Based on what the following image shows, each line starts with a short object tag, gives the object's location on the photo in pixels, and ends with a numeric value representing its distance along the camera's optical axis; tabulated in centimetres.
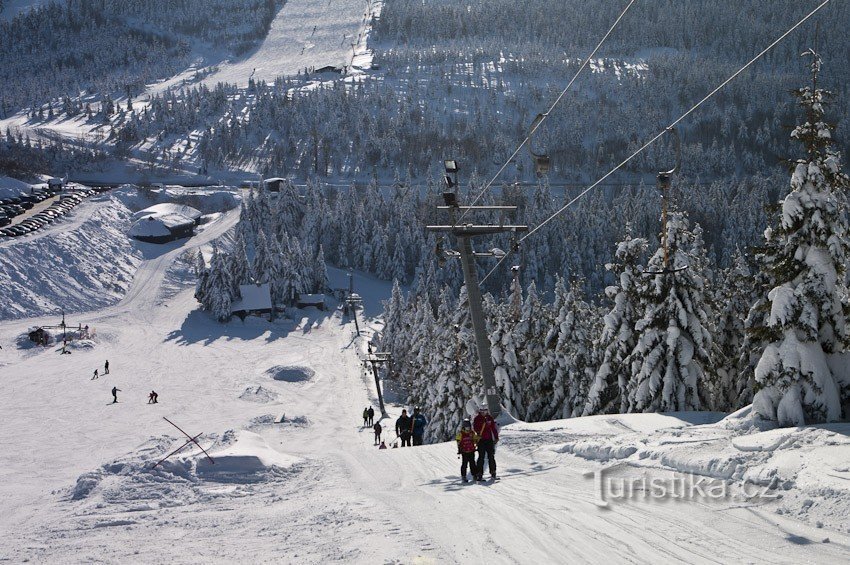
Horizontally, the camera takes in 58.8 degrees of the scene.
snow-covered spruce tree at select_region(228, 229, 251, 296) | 9088
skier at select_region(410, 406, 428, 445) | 2691
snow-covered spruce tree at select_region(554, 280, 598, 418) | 3494
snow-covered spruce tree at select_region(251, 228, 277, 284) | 9597
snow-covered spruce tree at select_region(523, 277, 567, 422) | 3578
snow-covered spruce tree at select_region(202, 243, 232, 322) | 8719
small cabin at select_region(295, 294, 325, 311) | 9538
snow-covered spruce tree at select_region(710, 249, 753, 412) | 3119
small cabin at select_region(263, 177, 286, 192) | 13288
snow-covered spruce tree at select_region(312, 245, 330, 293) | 10075
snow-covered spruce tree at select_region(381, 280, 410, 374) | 7400
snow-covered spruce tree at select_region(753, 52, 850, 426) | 1634
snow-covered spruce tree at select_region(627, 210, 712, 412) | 2595
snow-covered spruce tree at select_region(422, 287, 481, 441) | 3634
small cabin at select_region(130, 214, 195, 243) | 11550
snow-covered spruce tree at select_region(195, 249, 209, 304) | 8975
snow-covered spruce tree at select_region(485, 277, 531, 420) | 3362
